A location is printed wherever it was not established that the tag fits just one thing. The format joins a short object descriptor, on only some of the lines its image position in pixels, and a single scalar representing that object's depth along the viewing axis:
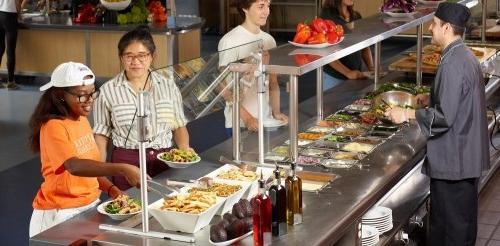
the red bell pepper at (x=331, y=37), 4.51
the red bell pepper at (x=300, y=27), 4.61
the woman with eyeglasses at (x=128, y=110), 4.36
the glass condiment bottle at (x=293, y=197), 3.44
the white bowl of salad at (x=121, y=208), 3.55
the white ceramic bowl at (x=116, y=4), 10.55
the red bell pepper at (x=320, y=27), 4.52
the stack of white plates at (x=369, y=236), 4.21
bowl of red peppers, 4.46
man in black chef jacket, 4.56
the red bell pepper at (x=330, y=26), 4.54
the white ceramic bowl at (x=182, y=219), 3.33
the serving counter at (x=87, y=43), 10.36
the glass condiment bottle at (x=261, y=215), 3.20
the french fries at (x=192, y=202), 3.38
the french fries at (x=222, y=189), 3.62
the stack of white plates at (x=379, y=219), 4.37
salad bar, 3.37
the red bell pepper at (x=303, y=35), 4.52
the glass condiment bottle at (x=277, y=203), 3.34
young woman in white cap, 3.80
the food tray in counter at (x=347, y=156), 4.57
